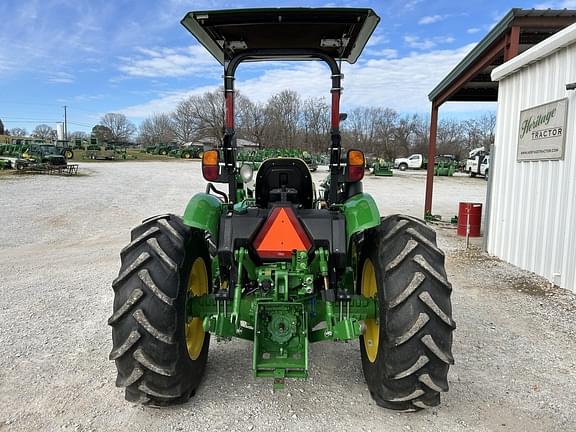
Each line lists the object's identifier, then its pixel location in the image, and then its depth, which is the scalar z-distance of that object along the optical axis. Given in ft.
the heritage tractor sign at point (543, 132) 20.47
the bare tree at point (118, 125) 307.99
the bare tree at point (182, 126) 184.20
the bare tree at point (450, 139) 189.23
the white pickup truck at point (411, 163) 138.51
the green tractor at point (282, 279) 9.29
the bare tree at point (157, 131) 259.39
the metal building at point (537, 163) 19.93
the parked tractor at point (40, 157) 90.01
